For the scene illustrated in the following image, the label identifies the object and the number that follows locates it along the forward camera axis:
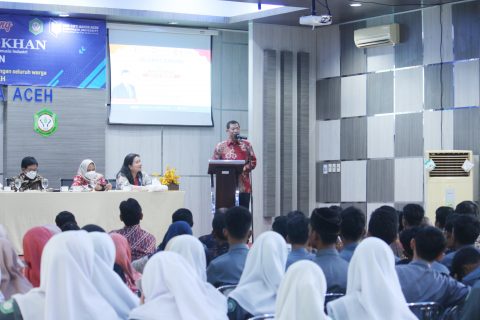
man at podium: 10.98
